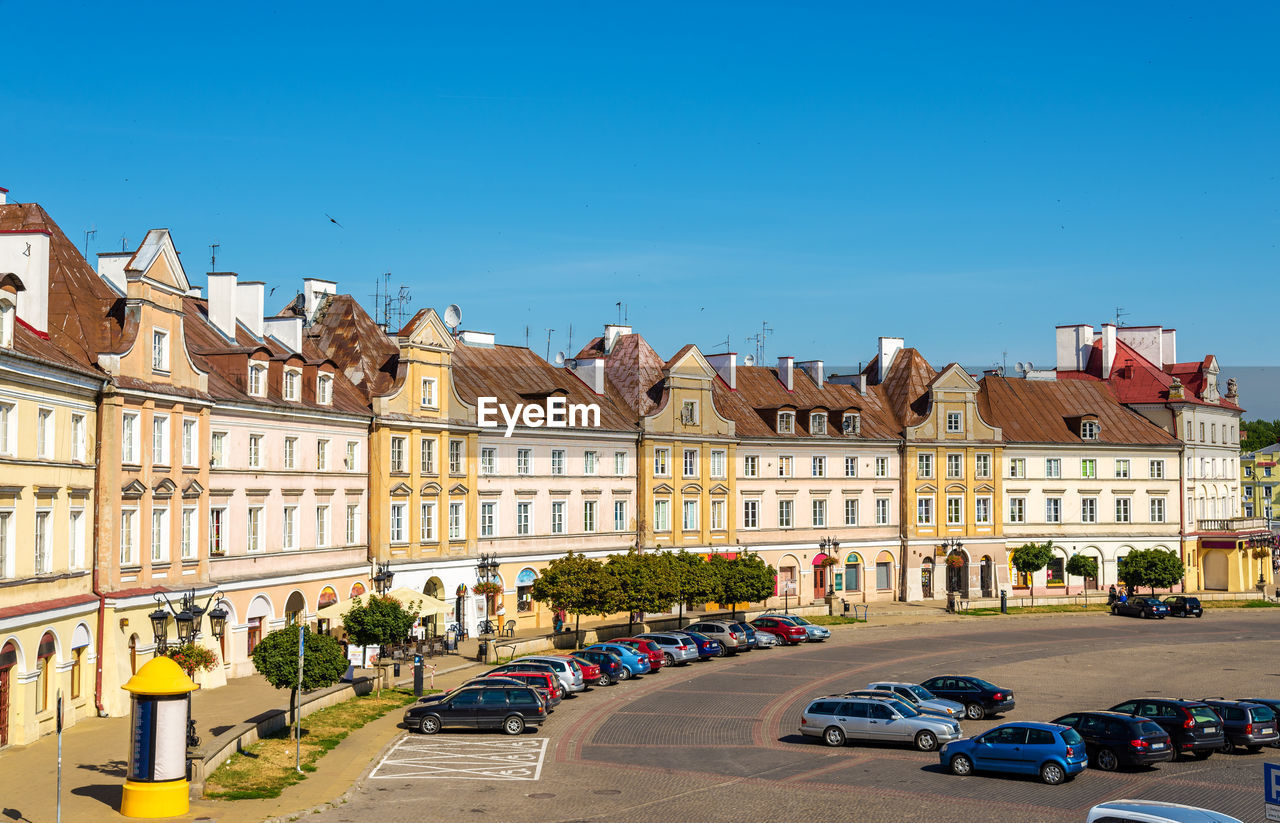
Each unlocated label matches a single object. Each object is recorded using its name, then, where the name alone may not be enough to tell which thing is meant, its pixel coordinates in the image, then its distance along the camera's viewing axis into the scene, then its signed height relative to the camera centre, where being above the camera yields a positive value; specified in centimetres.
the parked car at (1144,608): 8781 -703
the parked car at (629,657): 6044 -689
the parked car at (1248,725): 4309 -710
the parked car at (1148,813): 2694 -620
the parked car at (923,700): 4519 -682
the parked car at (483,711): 4684 -711
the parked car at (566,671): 5506 -682
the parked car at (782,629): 7331 -689
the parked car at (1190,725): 4178 -688
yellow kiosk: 3388 -604
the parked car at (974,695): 4981 -710
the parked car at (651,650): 6241 -680
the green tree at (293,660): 4359 -499
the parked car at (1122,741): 3966 -701
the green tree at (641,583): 7062 -426
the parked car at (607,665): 5903 -706
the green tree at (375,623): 5494 -486
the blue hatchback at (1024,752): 3831 -712
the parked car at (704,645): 6662 -705
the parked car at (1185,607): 8881 -703
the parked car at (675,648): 6475 -694
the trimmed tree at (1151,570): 9475 -496
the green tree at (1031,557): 9625 -412
